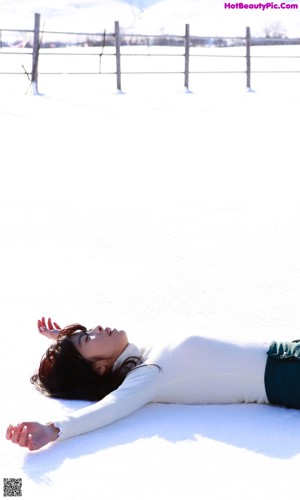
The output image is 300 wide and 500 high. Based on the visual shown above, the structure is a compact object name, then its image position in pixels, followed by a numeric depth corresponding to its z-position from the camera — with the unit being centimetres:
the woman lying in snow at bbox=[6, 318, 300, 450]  521
